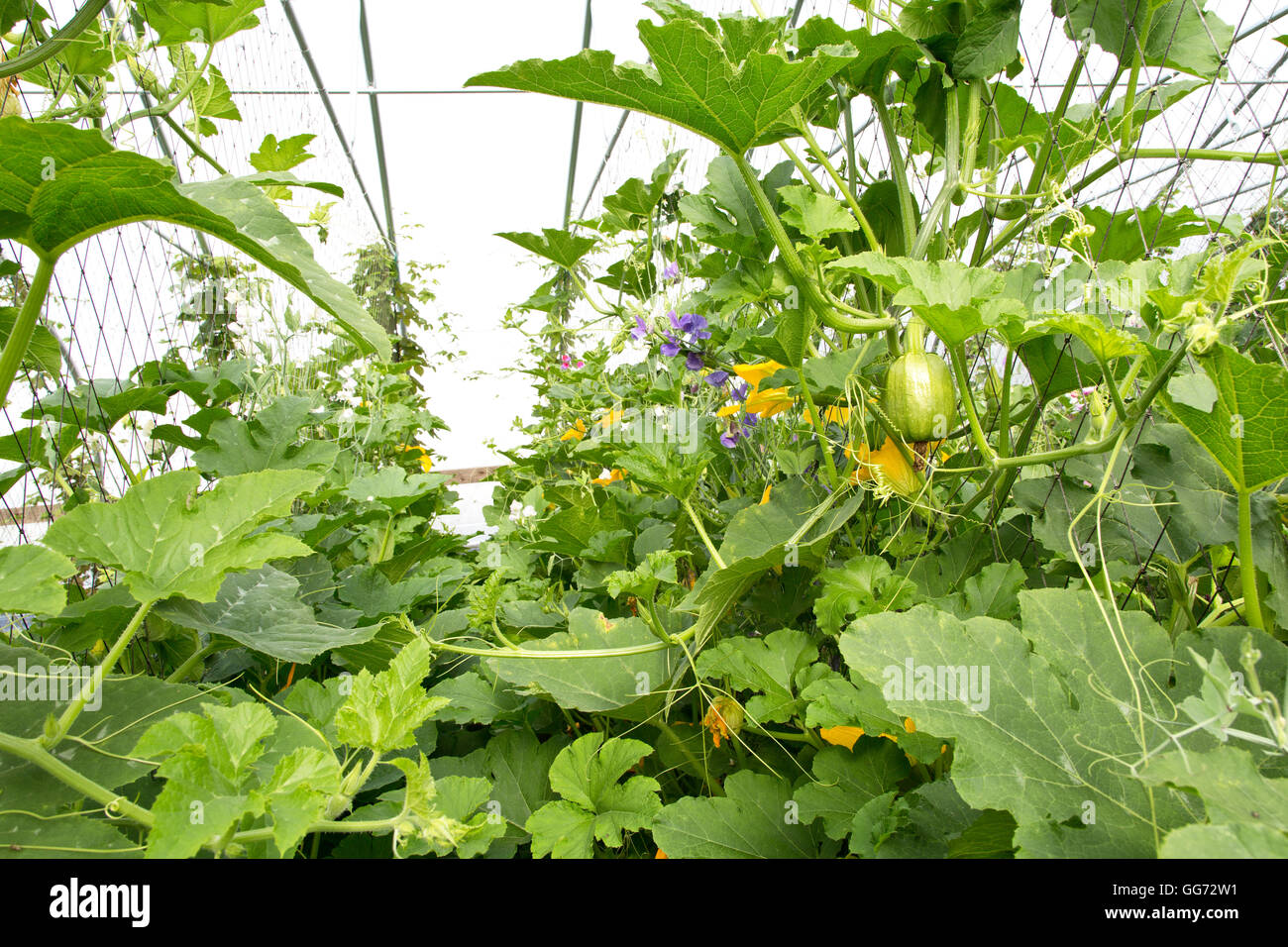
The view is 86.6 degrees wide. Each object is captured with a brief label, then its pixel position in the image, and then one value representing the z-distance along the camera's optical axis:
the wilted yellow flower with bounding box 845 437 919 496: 0.70
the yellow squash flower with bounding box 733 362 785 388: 0.86
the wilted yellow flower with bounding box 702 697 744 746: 0.69
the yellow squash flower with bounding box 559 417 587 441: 1.77
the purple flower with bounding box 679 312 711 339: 1.00
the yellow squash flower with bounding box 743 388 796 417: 0.86
